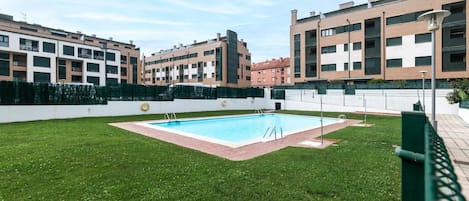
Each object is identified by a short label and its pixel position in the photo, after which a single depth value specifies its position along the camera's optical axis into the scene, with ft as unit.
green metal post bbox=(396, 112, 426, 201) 4.80
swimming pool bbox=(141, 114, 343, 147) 43.93
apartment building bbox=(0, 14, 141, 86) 131.03
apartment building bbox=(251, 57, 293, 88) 258.37
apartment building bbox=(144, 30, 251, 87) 190.08
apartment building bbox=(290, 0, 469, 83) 99.81
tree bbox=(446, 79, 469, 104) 63.26
